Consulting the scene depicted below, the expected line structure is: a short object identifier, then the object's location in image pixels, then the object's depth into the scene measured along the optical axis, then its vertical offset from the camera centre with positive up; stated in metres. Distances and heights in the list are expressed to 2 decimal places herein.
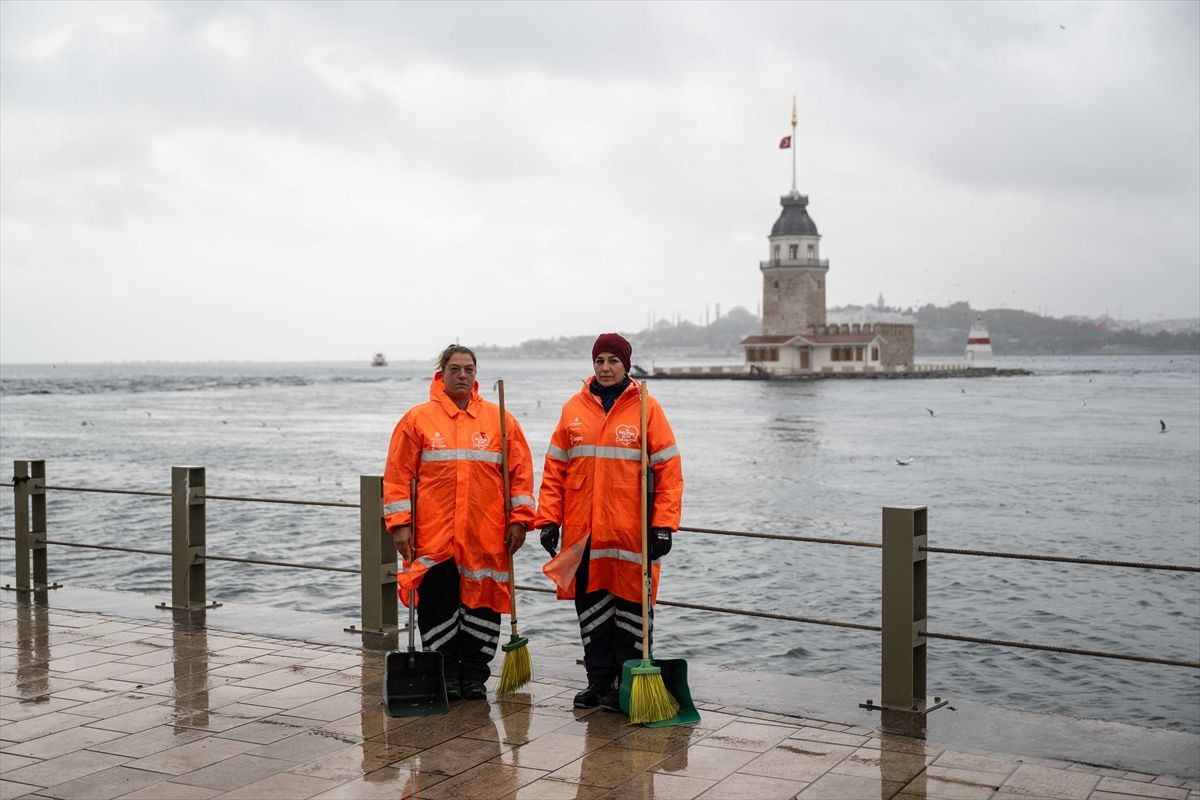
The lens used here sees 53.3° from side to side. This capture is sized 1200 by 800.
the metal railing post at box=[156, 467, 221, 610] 7.91 -1.14
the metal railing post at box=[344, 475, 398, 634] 7.05 -1.19
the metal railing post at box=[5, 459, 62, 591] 8.64 -1.17
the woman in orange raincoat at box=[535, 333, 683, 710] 5.53 -0.66
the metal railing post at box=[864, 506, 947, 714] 5.70 -1.18
